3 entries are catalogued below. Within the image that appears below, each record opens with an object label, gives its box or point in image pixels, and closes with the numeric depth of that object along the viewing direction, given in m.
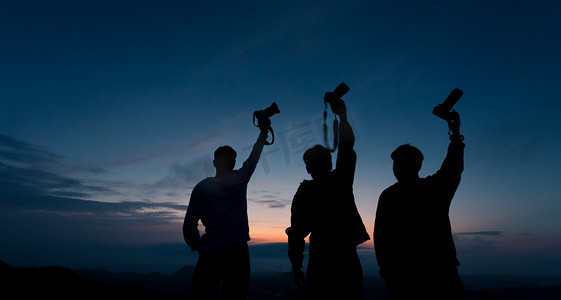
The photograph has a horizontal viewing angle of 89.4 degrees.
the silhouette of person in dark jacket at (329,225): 2.76
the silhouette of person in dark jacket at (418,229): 2.56
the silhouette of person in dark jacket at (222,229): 3.50
